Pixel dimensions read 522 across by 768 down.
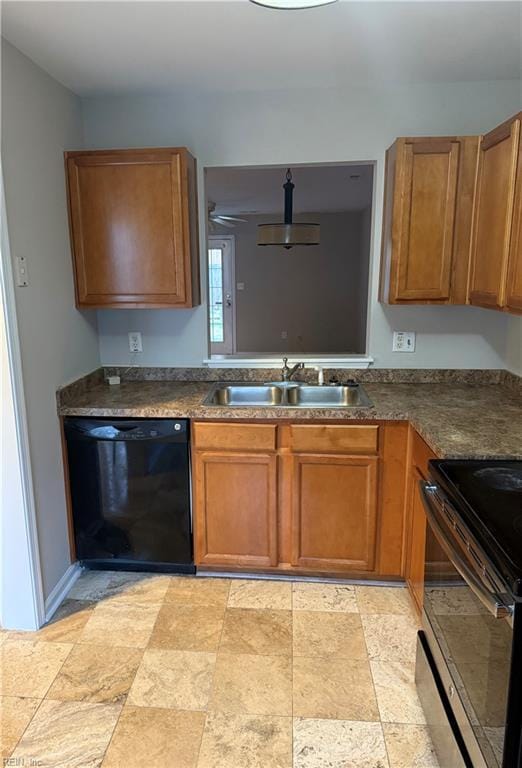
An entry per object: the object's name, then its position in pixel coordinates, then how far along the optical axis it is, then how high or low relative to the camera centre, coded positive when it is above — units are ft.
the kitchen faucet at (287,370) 9.37 -1.43
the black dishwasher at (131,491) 8.05 -3.16
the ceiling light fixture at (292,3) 4.74 +2.63
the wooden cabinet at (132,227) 8.16 +1.03
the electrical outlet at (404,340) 9.36 -0.90
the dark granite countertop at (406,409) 6.38 -1.76
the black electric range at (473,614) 3.75 -2.75
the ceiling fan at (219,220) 19.91 +2.93
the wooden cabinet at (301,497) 7.83 -3.18
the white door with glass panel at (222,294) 27.22 -0.17
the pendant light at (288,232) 10.30 +1.17
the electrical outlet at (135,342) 9.77 -0.95
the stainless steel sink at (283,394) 9.22 -1.85
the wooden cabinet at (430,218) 7.79 +1.11
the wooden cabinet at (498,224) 6.73 +0.92
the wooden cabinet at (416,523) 7.00 -3.29
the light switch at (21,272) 6.78 +0.25
